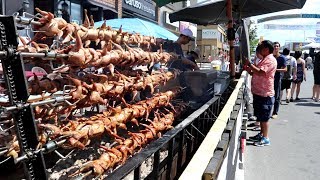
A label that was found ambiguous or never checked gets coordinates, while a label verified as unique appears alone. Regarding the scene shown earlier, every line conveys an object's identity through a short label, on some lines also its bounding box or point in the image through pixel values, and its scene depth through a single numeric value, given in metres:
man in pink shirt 5.10
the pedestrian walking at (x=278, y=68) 7.18
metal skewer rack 1.38
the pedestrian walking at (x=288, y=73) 8.97
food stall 1.47
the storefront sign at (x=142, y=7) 14.82
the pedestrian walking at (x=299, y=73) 10.31
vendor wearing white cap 4.37
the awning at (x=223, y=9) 5.79
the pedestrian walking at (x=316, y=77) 9.95
